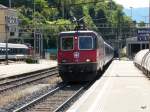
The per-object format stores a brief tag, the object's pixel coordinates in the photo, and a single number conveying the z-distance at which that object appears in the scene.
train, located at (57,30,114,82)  29.20
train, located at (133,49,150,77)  34.47
